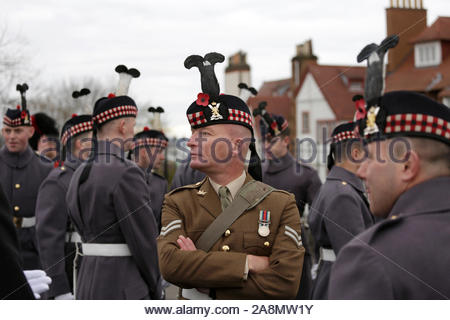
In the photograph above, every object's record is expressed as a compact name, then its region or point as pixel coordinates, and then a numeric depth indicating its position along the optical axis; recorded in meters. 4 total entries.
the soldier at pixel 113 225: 9.55
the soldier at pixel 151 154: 17.39
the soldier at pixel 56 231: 11.88
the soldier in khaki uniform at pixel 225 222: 6.32
